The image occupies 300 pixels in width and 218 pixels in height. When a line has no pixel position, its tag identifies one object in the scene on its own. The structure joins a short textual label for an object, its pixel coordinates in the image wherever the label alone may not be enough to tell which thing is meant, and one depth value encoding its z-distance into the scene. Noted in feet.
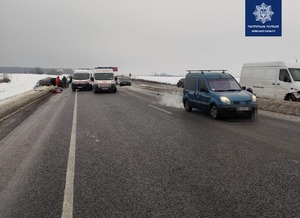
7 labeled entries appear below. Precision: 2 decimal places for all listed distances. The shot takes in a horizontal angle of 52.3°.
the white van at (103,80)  93.81
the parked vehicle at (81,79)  110.32
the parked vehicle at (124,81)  152.46
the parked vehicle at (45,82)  159.42
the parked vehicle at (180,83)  141.70
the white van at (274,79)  52.37
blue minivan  36.17
